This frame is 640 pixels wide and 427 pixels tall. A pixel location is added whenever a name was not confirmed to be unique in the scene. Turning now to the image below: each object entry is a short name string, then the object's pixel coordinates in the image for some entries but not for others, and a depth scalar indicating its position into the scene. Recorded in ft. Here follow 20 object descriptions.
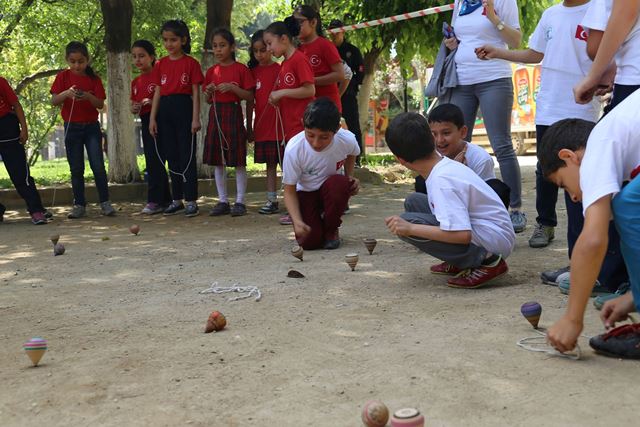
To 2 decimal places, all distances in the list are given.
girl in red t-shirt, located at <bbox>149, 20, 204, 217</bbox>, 28.25
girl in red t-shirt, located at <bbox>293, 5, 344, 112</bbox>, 26.08
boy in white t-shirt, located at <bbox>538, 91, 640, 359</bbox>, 9.16
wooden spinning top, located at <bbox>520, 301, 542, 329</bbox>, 11.23
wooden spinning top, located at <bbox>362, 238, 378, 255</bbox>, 18.85
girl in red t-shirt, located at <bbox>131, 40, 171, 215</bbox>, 29.07
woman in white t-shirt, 20.35
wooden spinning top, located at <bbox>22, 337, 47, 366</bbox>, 10.87
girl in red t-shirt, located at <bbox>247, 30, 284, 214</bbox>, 27.35
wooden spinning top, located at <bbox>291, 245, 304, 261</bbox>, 18.23
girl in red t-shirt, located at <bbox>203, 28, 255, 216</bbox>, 27.94
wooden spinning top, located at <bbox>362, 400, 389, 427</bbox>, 8.08
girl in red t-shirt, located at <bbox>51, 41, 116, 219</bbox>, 28.99
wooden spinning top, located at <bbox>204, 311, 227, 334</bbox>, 12.28
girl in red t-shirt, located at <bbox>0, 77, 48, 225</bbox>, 27.81
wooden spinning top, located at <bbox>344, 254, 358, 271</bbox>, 16.74
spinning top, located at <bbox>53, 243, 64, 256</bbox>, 20.90
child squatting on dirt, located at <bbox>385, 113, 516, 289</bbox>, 13.88
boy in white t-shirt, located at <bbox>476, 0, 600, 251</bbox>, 16.71
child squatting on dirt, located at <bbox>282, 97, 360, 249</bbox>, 19.10
